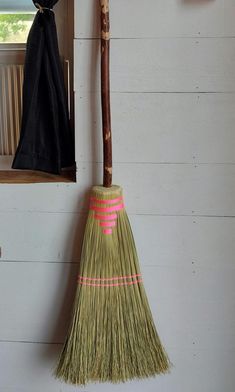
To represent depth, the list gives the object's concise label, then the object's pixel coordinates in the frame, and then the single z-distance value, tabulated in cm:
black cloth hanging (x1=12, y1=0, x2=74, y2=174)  104
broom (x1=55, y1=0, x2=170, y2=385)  103
